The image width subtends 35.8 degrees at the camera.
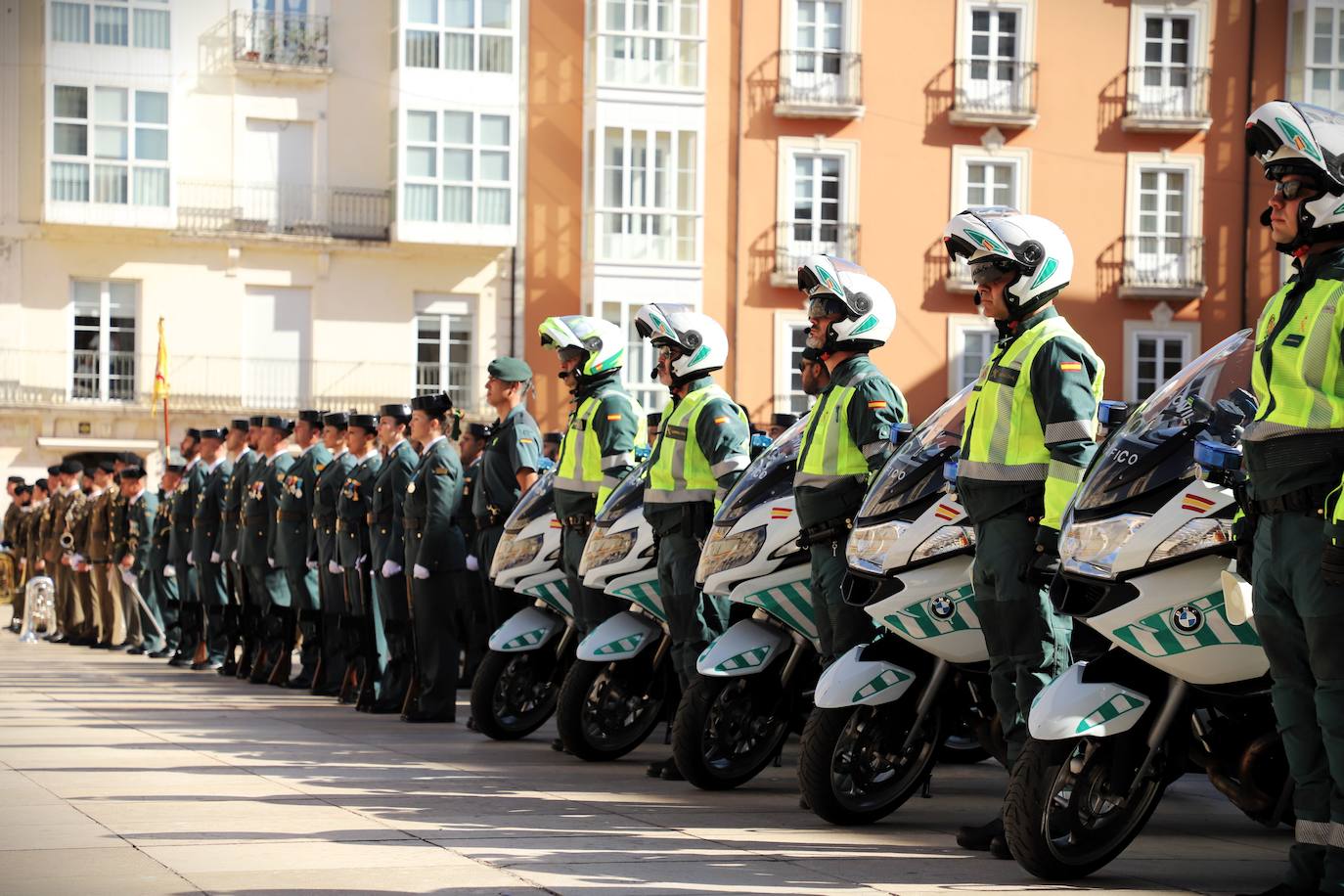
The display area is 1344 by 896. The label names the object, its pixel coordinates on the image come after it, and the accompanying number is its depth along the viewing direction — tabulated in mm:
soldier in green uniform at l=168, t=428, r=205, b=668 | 20812
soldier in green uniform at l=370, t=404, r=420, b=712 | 14930
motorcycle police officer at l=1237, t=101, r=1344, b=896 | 6434
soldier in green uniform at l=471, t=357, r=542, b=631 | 14219
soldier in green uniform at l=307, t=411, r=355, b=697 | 16719
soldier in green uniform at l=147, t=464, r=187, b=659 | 22281
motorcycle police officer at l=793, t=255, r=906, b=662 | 9492
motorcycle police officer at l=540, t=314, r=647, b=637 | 12195
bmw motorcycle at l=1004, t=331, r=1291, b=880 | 7105
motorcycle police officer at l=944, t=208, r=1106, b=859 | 7855
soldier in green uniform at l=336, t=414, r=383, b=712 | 15820
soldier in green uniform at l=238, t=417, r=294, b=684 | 18328
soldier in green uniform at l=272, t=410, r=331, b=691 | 17594
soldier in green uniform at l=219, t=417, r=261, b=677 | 19203
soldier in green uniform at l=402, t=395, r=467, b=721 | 14266
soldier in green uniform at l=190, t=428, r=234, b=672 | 20125
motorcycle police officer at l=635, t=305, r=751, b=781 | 10852
